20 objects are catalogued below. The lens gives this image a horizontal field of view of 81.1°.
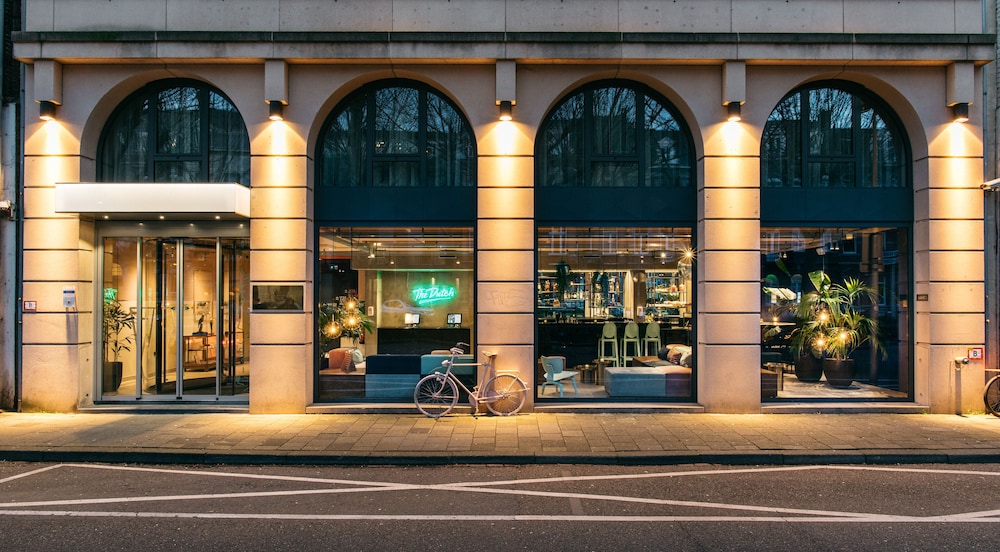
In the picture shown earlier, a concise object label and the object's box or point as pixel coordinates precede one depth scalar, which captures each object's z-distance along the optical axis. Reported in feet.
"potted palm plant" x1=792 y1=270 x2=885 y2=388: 35.32
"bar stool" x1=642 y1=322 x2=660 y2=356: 35.19
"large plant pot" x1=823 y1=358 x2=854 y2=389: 35.45
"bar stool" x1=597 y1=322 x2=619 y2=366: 35.37
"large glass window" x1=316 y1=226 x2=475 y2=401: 34.01
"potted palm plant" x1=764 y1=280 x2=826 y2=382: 35.78
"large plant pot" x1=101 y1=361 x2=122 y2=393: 34.63
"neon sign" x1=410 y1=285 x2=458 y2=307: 34.60
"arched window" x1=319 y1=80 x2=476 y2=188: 33.71
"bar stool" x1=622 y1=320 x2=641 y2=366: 35.45
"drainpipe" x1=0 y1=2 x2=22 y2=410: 32.73
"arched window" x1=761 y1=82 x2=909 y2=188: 33.88
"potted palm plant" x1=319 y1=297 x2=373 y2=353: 34.35
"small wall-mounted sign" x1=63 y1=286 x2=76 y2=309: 32.30
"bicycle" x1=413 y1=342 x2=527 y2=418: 31.55
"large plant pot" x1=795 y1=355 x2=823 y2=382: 36.09
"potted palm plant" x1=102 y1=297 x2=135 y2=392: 34.78
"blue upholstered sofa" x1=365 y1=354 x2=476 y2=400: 34.09
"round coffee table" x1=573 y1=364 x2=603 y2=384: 34.76
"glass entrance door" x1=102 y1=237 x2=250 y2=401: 34.86
